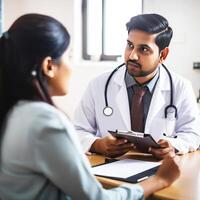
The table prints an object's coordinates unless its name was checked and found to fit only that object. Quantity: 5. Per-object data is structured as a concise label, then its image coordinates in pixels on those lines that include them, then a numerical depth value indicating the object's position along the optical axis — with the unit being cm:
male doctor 174
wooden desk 125
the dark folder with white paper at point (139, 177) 132
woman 102
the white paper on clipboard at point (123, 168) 138
